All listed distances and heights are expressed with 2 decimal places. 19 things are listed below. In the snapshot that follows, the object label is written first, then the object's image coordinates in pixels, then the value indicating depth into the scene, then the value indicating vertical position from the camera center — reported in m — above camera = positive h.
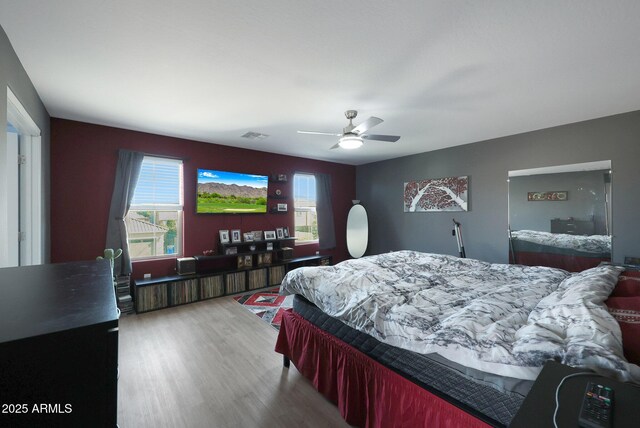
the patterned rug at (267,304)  3.51 -1.30
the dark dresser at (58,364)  0.52 -0.31
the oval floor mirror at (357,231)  6.13 -0.36
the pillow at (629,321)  1.13 -0.53
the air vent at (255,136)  4.01 +1.26
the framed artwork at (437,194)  4.61 +0.37
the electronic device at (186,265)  4.09 -0.73
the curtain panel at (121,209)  3.72 +0.14
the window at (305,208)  5.72 +0.18
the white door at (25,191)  2.48 +0.29
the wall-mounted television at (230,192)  4.44 +0.44
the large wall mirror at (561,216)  3.33 -0.04
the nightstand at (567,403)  0.75 -0.58
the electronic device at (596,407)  0.72 -0.56
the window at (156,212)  3.99 +0.10
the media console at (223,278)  3.78 -0.96
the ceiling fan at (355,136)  2.76 +0.90
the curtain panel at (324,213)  5.94 +0.07
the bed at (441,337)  1.19 -0.66
